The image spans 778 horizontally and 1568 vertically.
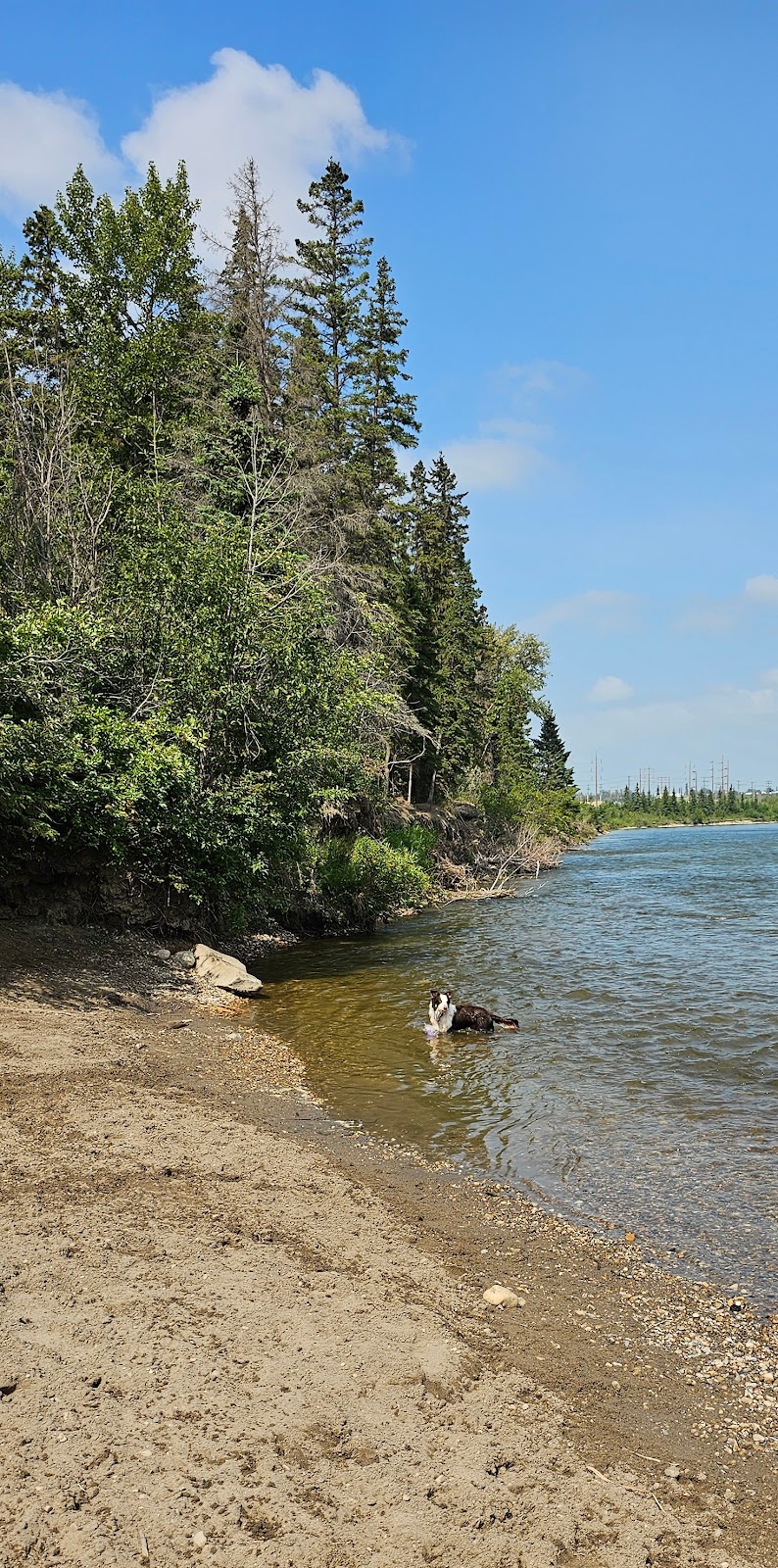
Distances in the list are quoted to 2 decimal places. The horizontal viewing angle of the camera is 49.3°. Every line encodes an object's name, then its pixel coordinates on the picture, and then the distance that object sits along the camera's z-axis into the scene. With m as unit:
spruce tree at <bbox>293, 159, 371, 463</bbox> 28.62
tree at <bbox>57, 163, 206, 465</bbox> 24.28
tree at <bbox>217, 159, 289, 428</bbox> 22.52
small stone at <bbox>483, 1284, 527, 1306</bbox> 4.77
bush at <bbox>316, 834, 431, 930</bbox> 20.20
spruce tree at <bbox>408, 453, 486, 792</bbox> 33.34
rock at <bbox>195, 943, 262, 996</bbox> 12.84
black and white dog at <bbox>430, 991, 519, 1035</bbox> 11.07
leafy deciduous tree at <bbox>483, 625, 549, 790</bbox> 50.91
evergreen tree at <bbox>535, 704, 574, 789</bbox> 76.25
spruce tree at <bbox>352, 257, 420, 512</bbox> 28.52
